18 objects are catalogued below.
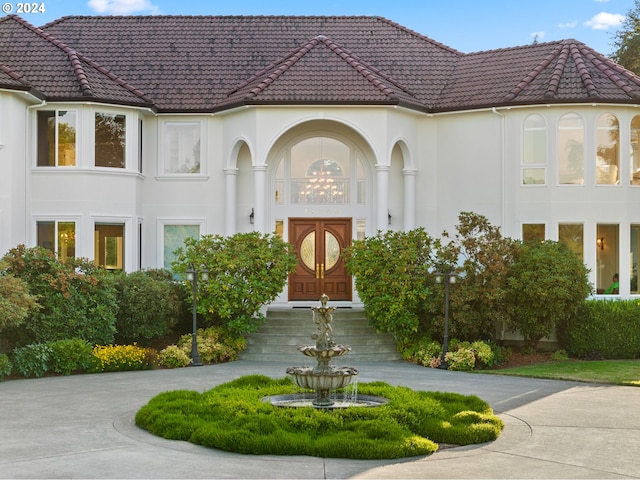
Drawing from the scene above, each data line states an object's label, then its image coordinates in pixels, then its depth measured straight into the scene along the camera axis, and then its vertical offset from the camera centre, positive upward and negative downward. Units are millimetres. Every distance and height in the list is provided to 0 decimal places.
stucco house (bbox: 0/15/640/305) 26234 +2955
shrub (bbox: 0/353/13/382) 19828 -2350
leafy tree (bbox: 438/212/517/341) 23375 -645
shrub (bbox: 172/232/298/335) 23859 -560
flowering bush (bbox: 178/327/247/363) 23375 -2275
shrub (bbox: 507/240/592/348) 23219 -883
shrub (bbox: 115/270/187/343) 23344 -1347
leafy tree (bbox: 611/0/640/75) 42938 +9063
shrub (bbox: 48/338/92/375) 21000 -2278
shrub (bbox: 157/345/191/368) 22594 -2484
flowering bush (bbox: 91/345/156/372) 21516 -2394
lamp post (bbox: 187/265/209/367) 23000 -1174
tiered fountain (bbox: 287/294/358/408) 14508 -1783
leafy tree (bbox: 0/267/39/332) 19906 -1063
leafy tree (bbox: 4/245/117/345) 21719 -1115
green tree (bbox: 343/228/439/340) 23859 -696
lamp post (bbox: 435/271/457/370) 22984 -1480
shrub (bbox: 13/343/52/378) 20578 -2300
